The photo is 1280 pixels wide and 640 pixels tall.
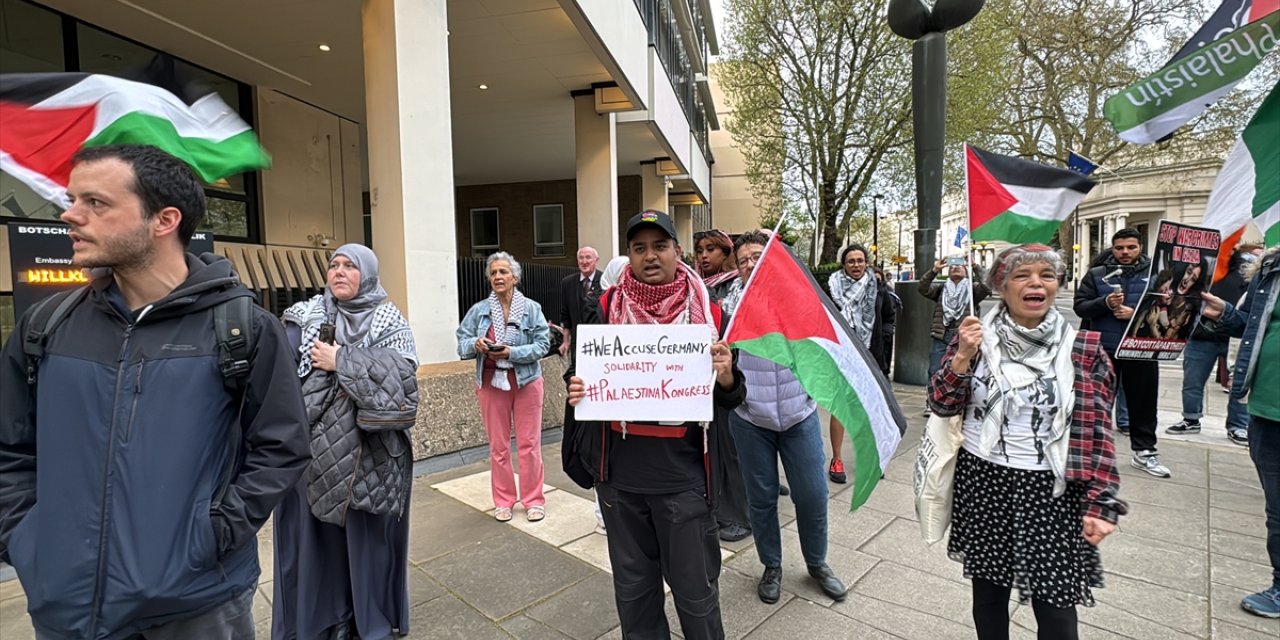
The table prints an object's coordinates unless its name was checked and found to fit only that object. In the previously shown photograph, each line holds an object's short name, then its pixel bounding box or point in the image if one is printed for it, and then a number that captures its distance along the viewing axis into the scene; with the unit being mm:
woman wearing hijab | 2730
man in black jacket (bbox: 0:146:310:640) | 1613
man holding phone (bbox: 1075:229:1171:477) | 5453
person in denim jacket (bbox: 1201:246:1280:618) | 3133
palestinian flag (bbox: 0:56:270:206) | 1889
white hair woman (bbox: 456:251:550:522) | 4699
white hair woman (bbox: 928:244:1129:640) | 2217
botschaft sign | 3908
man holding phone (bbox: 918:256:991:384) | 7062
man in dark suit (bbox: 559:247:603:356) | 5590
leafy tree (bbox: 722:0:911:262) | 17281
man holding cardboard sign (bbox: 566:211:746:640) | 2395
